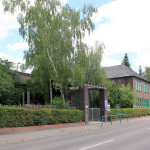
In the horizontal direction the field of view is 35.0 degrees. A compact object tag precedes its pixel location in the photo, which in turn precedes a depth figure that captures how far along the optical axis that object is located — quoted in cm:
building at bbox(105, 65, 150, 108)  3841
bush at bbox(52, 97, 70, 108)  2149
